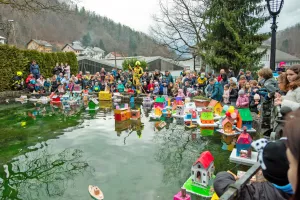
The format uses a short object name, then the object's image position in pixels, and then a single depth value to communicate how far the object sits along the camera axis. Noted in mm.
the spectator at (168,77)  12611
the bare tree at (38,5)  11062
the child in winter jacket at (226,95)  9039
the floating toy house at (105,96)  12236
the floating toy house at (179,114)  8468
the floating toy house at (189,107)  8477
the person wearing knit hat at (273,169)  1228
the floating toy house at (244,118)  6586
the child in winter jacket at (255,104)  6984
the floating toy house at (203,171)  3795
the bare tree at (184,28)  22219
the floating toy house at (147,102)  10679
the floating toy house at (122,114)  7984
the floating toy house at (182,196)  3256
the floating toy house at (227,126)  6441
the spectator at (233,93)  8250
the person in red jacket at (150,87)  12800
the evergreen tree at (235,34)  14141
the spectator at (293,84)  3457
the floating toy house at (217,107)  8320
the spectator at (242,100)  7162
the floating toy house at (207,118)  7297
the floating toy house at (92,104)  10172
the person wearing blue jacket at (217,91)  8938
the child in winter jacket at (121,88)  13516
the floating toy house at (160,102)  9352
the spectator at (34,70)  15805
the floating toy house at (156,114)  8562
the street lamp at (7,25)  17525
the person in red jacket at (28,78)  14833
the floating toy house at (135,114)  8312
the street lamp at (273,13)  5648
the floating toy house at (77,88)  13883
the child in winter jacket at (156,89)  12338
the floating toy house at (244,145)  4719
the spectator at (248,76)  10163
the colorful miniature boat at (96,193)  3637
